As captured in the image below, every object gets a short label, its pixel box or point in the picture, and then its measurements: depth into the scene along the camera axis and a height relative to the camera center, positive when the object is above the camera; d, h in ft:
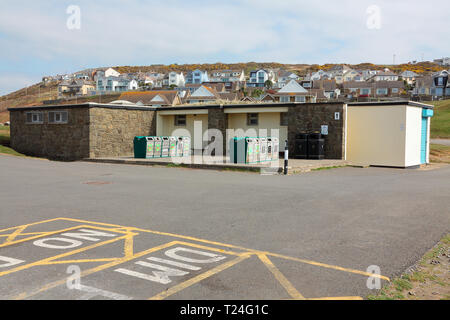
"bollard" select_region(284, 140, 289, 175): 54.78 -4.20
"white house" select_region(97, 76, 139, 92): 511.81 +57.45
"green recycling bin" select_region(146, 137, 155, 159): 74.02 -3.01
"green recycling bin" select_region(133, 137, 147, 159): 73.77 -2.89
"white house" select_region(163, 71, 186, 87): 554.46 +67.51
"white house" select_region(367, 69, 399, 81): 516.73 +69.78
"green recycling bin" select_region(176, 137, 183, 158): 79.85 -3.03
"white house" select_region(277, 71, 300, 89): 555.20 +74.06
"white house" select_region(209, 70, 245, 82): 613.15 +83.06
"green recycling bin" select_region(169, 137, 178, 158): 78.12 -2.98
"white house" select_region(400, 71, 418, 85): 520.42 +70.47
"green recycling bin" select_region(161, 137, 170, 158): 76.33 -2.77
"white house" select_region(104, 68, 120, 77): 591.78 +82.62
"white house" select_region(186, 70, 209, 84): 565.12 +73.40
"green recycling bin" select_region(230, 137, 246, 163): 63.52 -2.74
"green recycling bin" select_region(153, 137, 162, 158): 75.25 -2.90
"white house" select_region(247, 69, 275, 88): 567.59 +74.94
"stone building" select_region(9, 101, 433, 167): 70.85 +0.93
